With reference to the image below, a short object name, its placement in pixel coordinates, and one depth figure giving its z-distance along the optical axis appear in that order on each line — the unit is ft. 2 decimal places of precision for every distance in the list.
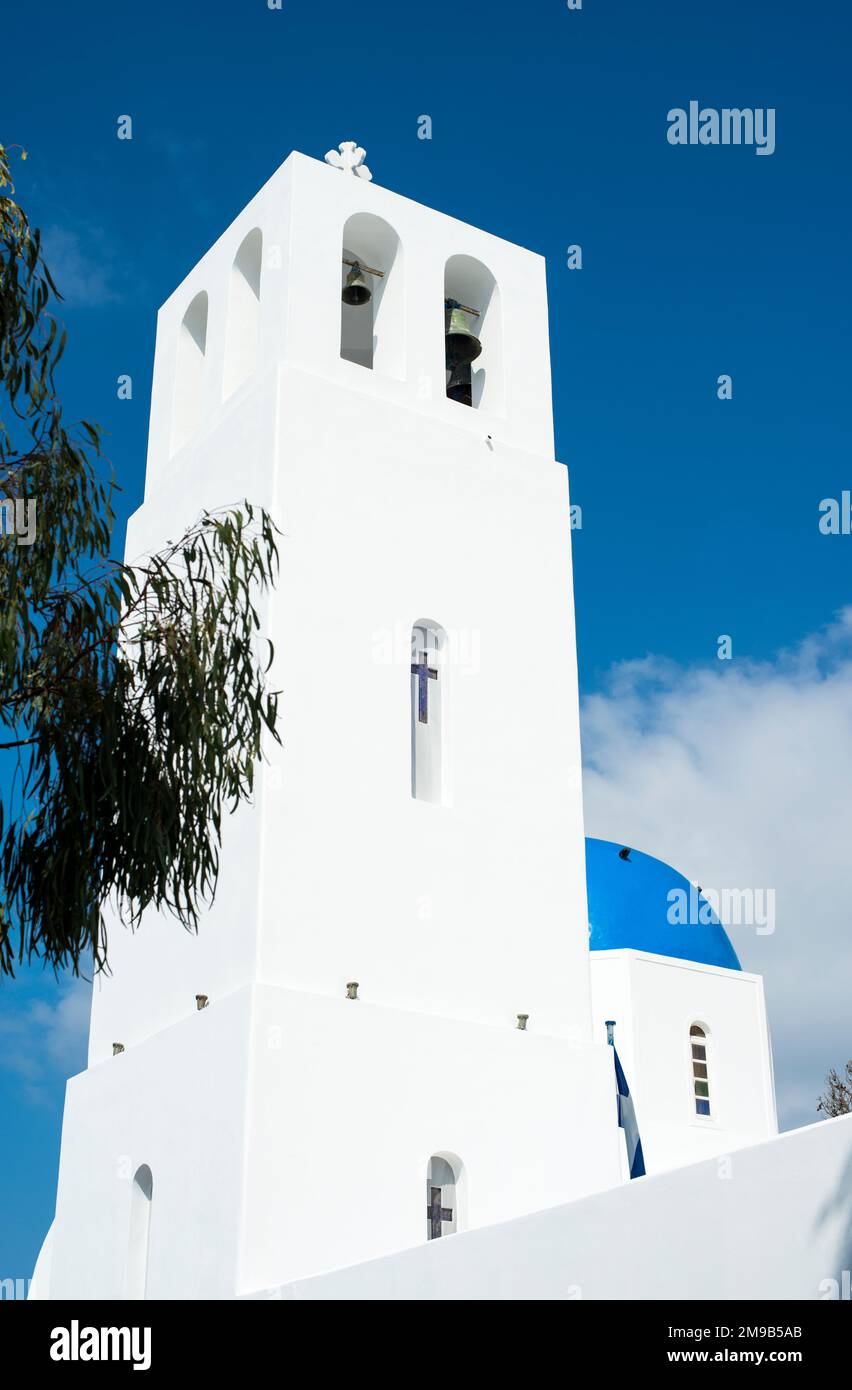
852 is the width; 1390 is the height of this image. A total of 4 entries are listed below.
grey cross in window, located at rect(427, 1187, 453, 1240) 40.20
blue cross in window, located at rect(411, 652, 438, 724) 46.65
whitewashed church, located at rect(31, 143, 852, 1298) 38.45
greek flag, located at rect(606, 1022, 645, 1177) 60.44
